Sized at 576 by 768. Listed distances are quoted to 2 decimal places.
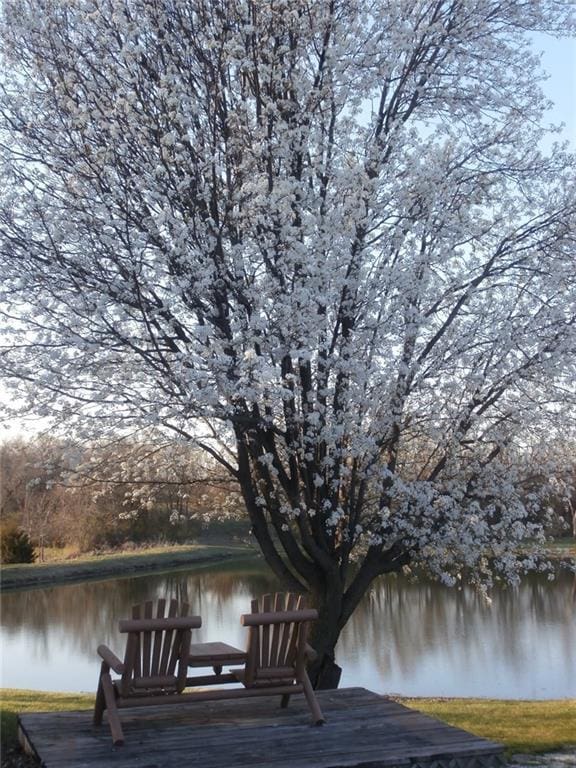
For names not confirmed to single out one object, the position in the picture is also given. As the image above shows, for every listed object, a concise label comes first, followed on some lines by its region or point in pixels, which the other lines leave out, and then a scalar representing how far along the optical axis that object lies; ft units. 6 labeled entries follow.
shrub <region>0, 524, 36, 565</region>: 85.92
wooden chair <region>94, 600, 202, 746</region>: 19.34
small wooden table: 21.00
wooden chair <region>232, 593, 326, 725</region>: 20.61
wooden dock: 17.81
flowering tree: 24.50
